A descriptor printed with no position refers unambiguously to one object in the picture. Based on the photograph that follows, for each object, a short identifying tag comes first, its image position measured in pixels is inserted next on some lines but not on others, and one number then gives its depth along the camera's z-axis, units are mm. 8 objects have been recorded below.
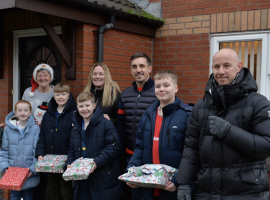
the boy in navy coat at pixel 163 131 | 2641
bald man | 1976
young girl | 3816
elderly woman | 4125
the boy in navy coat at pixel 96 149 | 3254
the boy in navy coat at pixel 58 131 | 3693
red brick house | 4199
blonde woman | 3697
